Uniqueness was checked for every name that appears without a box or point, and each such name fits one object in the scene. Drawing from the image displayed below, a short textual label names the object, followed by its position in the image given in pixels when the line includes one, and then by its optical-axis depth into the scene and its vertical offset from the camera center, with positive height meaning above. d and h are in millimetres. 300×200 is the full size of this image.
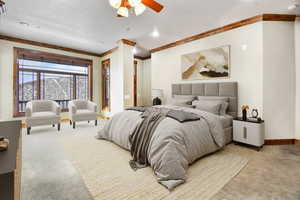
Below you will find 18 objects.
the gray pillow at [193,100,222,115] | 3293 -156
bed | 1825 -581
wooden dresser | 782 -401
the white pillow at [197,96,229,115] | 3375 -19
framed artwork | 3674 +968
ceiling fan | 2084 +1385
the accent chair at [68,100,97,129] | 4445 -371
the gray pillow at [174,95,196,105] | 3988 +37
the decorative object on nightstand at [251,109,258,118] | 3096 -305
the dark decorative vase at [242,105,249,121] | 2980 -262
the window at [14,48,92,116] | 4844 +801
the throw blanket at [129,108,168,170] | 2178 -608
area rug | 1564 -990
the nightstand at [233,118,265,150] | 2762 -646
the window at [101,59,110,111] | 6288 +636
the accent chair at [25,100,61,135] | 3816 -386
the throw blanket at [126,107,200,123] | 2299 -270
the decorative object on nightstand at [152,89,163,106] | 5095 +117
